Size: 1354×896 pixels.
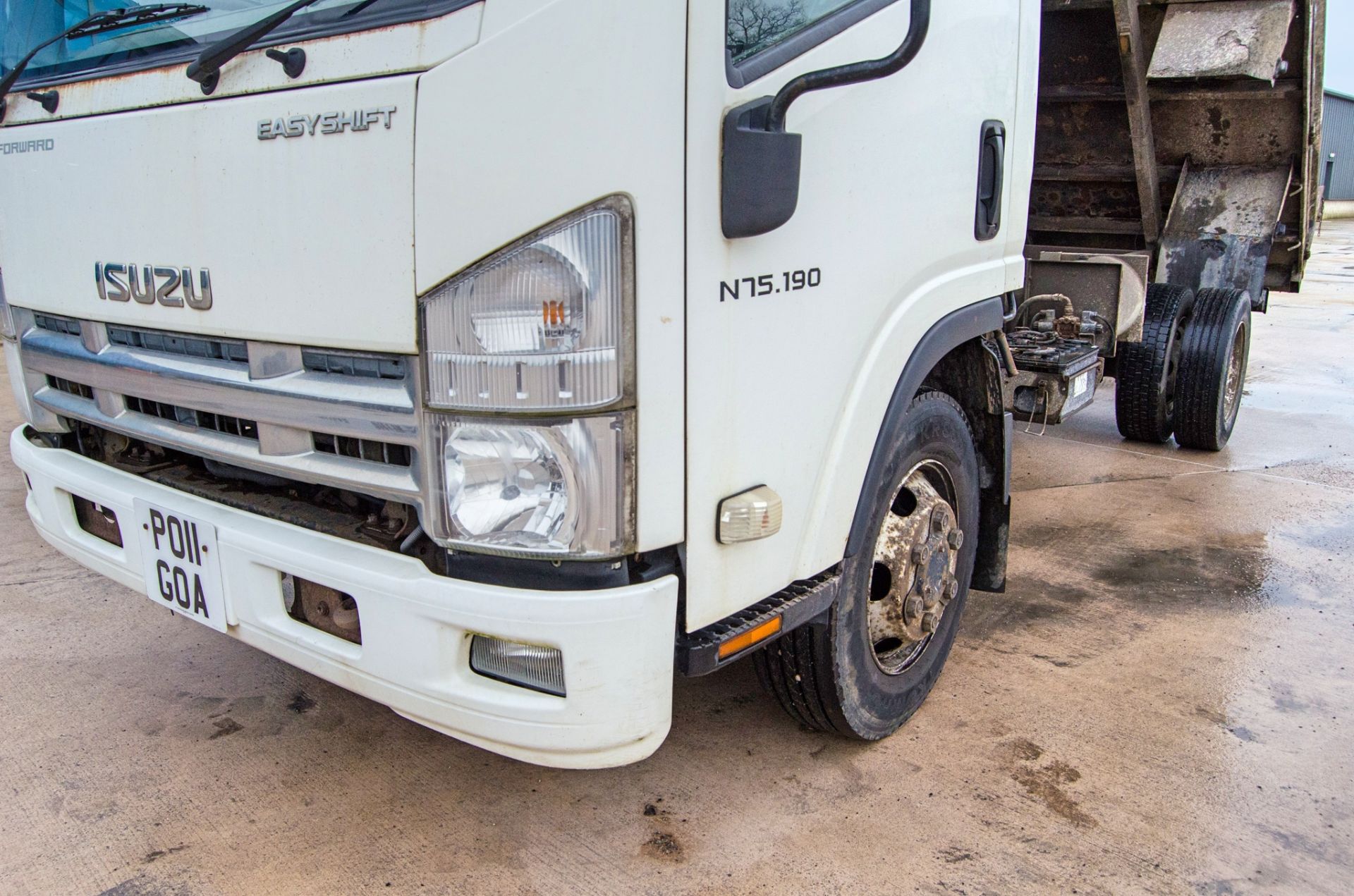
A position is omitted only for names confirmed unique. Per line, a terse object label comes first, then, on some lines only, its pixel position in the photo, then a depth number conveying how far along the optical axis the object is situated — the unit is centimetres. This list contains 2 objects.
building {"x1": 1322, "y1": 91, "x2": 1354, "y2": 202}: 3153
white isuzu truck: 171
